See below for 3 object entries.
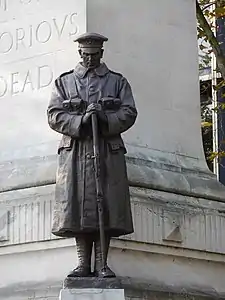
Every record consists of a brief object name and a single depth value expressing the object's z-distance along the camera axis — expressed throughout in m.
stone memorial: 12.59
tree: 17.27
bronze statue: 10.28
